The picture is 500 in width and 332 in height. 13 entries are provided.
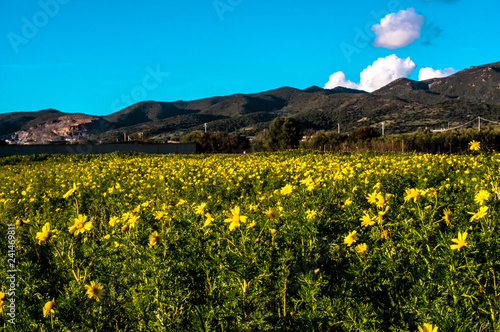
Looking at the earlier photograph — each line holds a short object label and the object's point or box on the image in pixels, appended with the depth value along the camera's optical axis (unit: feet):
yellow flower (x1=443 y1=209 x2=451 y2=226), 6.89
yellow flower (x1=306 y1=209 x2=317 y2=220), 7.37
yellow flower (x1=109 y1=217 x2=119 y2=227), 7.93
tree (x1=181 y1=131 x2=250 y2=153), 172.65
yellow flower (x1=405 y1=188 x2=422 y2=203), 7.74
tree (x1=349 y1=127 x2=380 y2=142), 159.02
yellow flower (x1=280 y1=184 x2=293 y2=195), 8.28
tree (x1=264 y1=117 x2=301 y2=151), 170.09
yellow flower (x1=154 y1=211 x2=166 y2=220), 7.68
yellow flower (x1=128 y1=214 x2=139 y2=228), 7.24
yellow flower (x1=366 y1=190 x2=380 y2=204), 7.74
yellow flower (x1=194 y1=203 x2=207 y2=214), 7.31
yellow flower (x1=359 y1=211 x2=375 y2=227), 7.10
